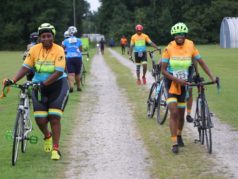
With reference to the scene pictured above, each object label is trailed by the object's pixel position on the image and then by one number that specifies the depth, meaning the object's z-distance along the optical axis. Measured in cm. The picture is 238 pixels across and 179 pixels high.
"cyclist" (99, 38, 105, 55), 5225
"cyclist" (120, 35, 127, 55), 5030
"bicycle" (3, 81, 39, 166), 737
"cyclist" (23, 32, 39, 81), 1261
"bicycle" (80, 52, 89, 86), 1875
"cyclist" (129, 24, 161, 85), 1786
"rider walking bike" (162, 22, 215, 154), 816
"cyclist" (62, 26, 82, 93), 1593
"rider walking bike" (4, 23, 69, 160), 756
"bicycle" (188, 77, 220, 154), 813
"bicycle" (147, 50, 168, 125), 1078
